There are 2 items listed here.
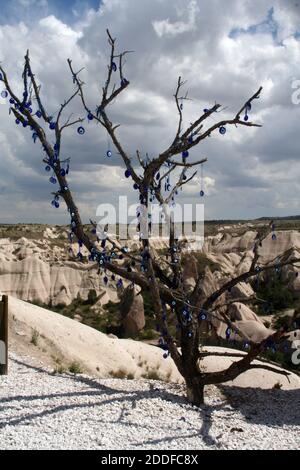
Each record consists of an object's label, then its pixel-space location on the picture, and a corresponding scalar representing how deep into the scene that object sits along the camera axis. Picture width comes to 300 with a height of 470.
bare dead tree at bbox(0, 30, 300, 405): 7.39
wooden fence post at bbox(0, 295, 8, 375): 8.95
